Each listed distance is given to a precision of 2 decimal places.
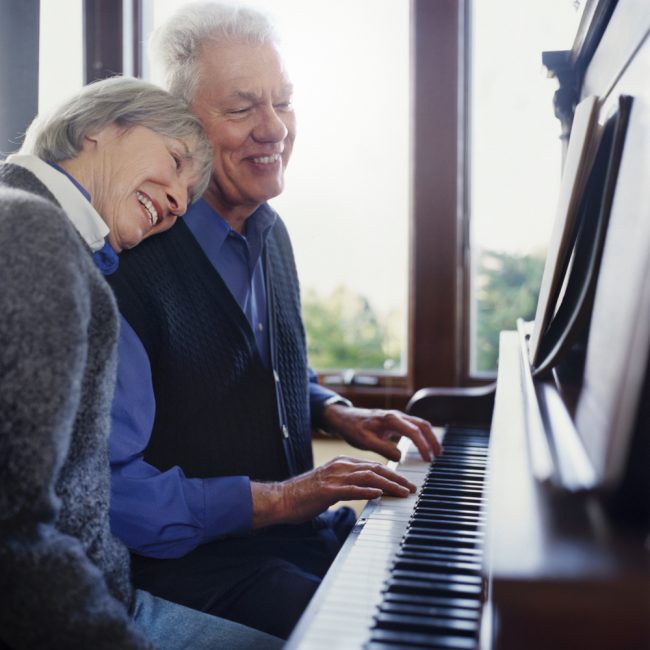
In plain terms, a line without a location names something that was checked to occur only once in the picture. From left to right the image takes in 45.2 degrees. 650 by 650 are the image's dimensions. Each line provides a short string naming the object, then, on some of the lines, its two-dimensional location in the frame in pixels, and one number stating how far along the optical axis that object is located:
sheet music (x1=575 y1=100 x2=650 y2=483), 0.59
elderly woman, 0.73
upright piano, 0.47
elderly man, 1.18
